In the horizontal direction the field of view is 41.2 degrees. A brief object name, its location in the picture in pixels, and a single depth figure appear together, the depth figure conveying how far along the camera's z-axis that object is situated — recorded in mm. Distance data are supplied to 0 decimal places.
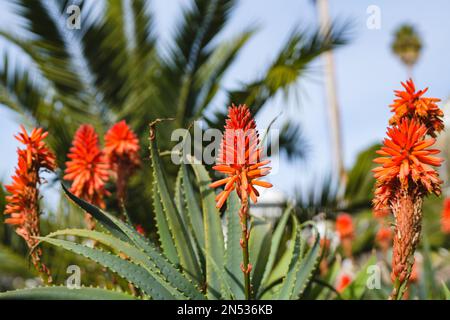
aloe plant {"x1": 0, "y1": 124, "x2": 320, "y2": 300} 1801
